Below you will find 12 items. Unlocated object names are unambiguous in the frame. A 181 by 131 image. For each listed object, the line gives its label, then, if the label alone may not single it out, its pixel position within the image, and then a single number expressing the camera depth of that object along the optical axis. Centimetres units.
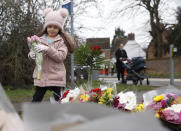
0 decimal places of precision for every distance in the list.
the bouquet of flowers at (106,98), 165
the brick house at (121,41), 4803
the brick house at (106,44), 3917
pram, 1023
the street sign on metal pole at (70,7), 624
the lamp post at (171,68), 1032
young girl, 278
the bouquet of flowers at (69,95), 155
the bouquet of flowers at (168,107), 130
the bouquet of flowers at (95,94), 165
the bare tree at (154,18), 1982
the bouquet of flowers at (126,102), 149
